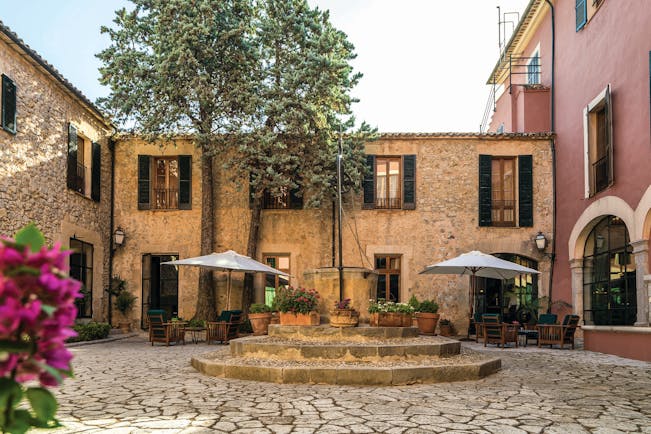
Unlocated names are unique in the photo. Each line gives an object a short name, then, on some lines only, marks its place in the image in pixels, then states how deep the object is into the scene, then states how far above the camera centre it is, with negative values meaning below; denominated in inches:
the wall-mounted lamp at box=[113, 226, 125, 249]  615.5 +18.4
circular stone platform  273.9 -52.0
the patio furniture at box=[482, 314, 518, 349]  470.6 -58.4
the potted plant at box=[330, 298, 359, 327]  337.1 -33.7
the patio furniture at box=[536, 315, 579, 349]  461.1 -58.6
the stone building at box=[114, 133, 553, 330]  613.6 +38.2
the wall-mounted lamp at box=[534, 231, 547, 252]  593.0 +14.8
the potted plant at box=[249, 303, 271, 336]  486.0 -51.3
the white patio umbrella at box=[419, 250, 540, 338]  489.7 -9.5
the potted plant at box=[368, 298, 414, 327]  354.6 -35.3
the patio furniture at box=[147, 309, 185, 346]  475.2 -57.9
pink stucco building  414.0 +89.5
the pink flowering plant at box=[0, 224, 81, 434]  43.8 -5.4
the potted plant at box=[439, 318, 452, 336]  567.2 -67.7
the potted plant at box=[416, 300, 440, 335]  491.8 -49.7
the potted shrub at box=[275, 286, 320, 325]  354.0 -30.8
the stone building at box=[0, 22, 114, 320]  428.8 +76.3
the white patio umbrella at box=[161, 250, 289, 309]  479.8 -5.6
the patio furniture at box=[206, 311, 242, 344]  484.0 -59.7
